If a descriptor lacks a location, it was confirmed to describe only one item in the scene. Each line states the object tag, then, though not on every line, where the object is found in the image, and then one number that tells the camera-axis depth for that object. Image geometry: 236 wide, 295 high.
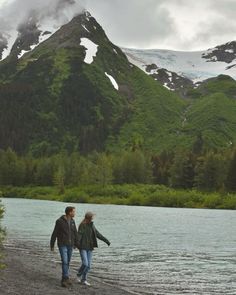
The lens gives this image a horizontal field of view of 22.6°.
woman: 26.02
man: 25.05
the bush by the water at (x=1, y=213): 24.12
